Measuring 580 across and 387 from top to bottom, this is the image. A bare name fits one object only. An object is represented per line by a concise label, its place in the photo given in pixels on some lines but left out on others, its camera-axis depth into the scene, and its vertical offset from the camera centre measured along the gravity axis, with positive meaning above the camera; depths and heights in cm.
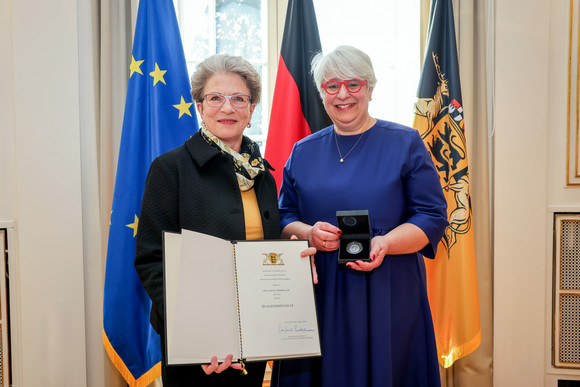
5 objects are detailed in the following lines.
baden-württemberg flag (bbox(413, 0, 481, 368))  240 -3
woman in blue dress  155 -21
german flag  245 +53
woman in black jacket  137 -2
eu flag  219 +18
